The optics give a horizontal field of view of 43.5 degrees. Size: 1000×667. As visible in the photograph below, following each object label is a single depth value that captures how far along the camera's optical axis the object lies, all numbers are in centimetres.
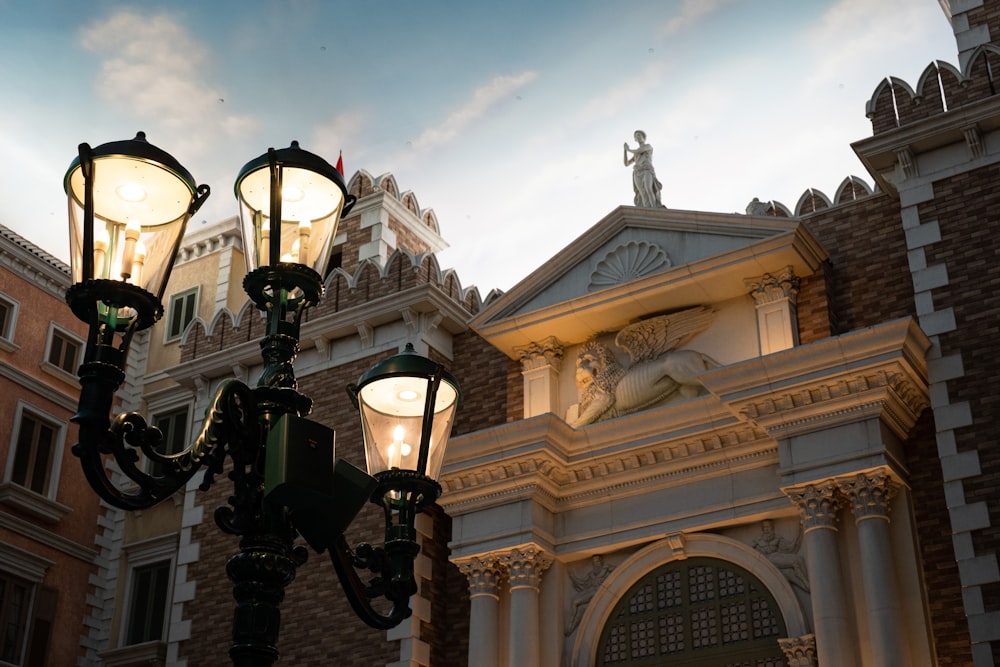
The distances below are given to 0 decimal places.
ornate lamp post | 588
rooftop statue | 1650
